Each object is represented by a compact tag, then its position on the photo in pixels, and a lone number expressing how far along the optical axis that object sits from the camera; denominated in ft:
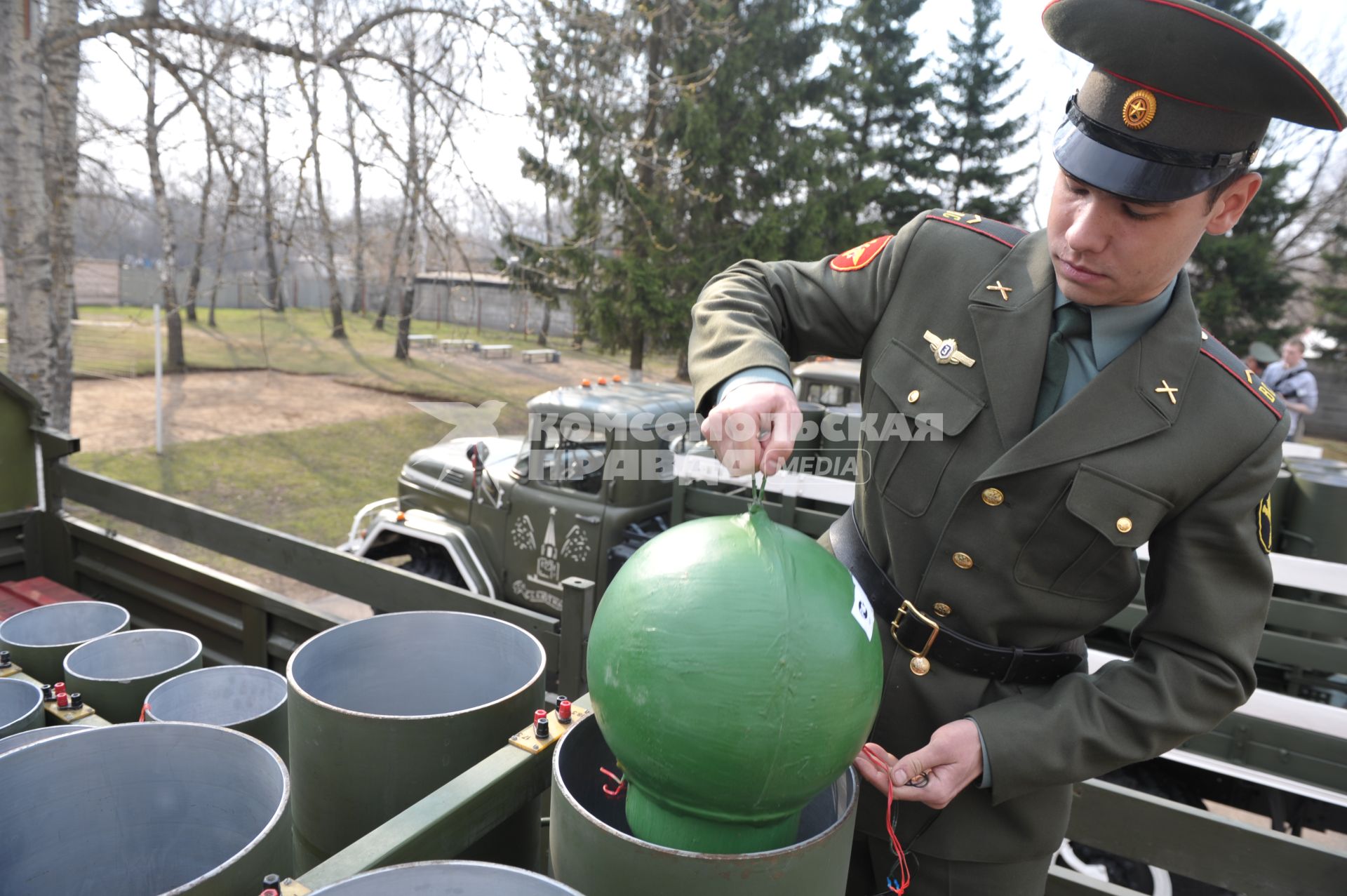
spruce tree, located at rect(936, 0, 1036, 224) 75.92
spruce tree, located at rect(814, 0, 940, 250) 58.70
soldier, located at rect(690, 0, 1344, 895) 4.37
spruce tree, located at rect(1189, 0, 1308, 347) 58.75
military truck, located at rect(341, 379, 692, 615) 16.51
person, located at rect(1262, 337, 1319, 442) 32.83
